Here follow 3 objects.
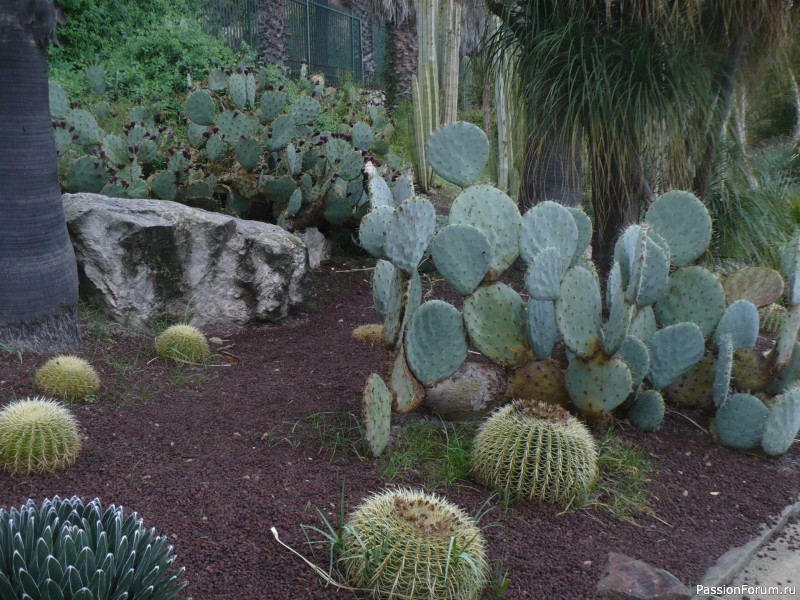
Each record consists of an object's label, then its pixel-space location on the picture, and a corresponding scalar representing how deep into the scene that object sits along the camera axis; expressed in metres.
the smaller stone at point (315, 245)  6.98
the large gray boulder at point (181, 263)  5.05
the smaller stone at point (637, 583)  2.75
